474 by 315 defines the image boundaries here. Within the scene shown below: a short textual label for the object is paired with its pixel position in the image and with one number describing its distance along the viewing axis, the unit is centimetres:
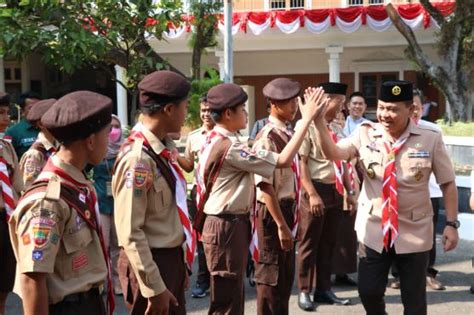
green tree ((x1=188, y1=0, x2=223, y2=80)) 1280
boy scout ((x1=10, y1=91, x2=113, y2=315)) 238
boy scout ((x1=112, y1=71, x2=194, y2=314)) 290
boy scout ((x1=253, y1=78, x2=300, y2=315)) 422
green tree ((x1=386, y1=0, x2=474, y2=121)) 1470
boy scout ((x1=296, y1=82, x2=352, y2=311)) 534
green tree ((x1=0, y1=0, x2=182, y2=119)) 578
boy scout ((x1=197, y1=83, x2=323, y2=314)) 380
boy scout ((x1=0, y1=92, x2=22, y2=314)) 450
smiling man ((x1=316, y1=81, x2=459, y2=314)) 390
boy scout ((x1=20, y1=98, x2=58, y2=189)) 479
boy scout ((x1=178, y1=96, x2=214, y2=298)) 575
